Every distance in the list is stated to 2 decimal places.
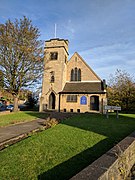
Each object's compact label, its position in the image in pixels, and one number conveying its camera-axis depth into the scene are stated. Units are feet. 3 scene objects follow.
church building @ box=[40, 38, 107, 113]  97.40
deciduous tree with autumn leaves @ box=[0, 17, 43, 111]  76.64
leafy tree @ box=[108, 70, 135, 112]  106.22
